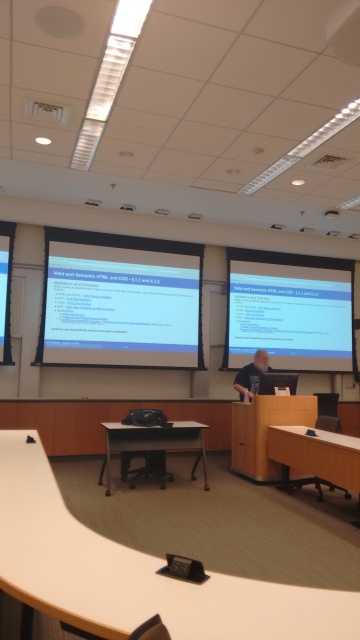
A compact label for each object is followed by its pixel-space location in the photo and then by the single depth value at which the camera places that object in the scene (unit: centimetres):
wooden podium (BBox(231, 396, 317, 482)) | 502
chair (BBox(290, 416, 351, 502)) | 475
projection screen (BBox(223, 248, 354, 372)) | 730
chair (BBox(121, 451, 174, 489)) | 517
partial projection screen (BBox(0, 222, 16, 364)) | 624
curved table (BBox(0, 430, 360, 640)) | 103
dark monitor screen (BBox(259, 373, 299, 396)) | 507
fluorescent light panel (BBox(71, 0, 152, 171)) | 291
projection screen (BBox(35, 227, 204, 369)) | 644
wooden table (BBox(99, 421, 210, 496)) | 472
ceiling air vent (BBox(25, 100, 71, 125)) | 396
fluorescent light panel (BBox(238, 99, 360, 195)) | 396
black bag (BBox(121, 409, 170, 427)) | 480
